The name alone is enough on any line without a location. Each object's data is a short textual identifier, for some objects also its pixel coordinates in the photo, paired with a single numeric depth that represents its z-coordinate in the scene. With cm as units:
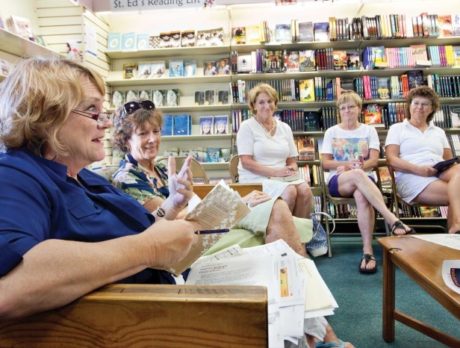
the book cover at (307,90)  382
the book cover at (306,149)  383
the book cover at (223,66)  401
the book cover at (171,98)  411
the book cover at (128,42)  403
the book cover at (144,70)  410
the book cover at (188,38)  400
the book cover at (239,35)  389
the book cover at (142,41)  402
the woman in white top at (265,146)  257
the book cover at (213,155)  408
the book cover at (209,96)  414
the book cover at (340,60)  380
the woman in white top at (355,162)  242
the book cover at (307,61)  381
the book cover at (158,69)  409
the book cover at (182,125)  409
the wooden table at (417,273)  89
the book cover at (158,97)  410
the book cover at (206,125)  409
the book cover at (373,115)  378
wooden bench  45
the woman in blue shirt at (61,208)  46
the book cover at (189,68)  407
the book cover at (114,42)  406
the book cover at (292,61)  384
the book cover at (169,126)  409
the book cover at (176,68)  405
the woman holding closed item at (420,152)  256
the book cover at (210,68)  405
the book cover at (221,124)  405
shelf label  327
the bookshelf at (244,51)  382
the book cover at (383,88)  380
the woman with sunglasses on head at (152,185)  133
